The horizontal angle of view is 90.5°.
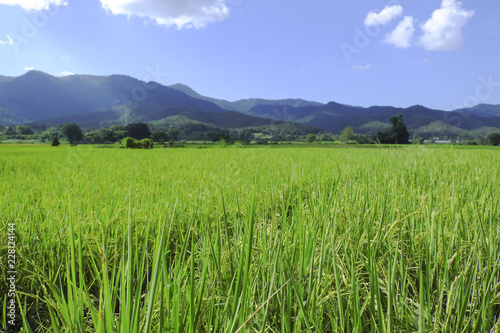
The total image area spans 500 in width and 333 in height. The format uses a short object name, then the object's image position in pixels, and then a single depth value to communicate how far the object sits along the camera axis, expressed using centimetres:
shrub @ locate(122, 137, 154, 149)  2450
